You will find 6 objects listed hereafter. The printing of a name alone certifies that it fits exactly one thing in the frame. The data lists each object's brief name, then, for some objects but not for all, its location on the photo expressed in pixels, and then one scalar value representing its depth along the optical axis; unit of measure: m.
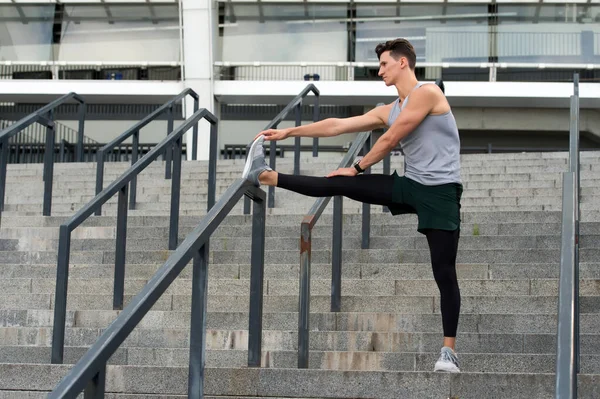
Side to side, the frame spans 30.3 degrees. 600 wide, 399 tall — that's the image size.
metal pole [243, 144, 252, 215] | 8.90
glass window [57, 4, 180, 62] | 18.11
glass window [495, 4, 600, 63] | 17.30
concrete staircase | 4.53
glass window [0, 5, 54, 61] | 17.94
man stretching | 4.85
